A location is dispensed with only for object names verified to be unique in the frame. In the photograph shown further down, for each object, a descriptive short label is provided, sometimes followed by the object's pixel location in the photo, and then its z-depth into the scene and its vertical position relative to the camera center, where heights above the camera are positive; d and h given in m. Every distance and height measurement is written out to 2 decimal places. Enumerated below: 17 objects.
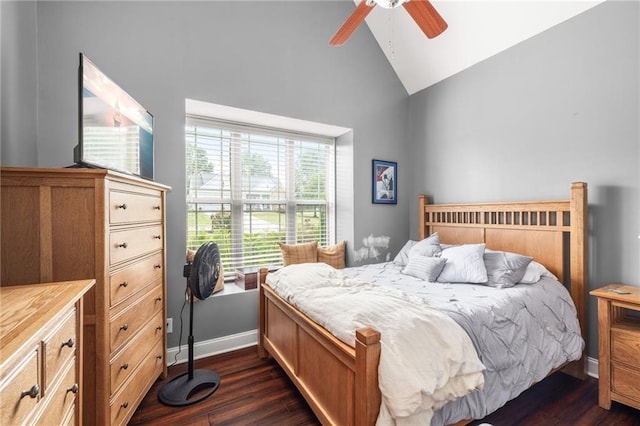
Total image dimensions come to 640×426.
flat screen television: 1.40 +0.51
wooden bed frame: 1.22 -0.62
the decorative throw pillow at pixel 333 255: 3.27 -0.49
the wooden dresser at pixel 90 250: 1.24 -0.16
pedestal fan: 1.92 -1.16
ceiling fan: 1.68 +1.27
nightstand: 1.76 -0.90
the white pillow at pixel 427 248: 2.67 -0.35
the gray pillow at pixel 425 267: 2.40 -0.48
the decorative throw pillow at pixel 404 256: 2.94 -0.46
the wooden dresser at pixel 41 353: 0.62 -0.37
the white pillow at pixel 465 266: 2.22 -0.45
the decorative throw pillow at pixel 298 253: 3.06 -0.44
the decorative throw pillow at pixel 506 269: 2.14 -0.45
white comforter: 1.16 -0.62
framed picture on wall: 3.51 +0.39
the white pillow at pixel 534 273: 2.16 -0.49
